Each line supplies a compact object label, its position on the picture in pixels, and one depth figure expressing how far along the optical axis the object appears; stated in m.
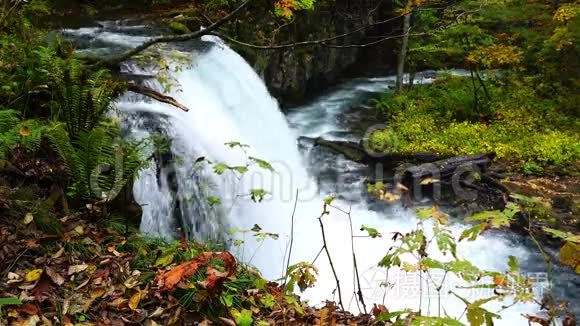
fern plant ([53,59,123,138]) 4.36
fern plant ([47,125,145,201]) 3.80
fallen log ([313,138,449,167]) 11.27
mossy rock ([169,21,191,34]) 11.04
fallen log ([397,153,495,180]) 10.30
